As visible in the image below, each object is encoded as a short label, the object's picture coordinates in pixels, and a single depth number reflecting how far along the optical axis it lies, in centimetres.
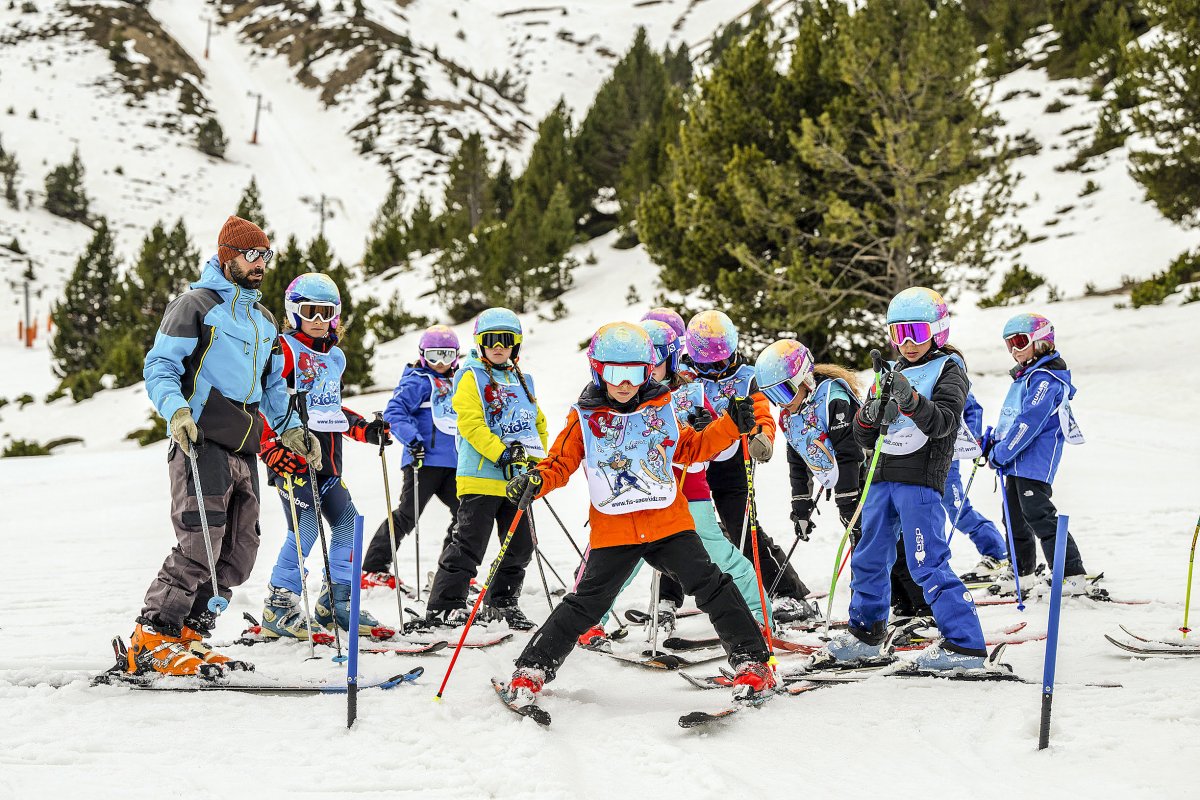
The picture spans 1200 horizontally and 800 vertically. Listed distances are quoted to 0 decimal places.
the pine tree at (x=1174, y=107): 1662
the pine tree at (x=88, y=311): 3038
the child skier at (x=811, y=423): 526
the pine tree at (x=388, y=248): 3909
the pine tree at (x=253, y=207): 3426
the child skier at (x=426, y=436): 701
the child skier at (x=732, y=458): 562
